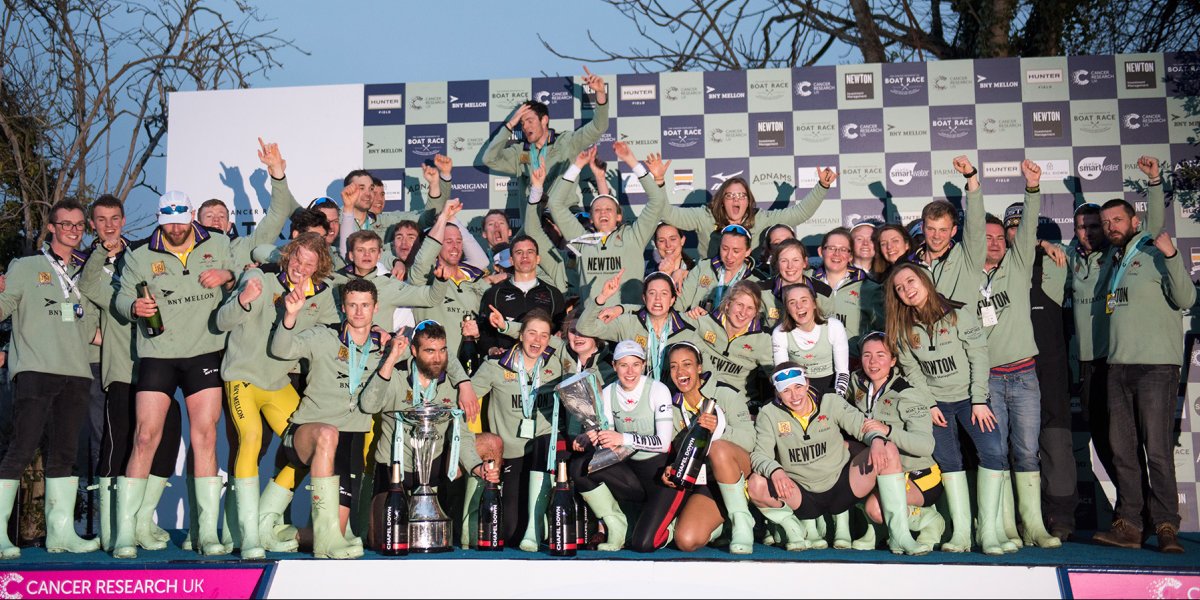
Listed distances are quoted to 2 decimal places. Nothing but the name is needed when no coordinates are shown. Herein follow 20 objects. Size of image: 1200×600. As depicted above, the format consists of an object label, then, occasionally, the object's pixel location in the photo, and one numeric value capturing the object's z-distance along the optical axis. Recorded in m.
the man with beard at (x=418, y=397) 5.61
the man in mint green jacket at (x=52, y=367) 5.81
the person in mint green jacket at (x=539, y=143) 7.77
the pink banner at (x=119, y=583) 4.21
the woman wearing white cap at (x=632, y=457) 5.66
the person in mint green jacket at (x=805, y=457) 5.58
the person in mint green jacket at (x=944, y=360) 5.75
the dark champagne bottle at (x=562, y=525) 5.31
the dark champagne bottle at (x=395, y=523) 5.40
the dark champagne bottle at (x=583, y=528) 5.76
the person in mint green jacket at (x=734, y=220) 7.10
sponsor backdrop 7.66
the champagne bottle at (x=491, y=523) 5.67
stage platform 3.98
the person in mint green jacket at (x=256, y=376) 5.48
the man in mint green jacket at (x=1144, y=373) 5.96
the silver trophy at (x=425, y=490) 5.47
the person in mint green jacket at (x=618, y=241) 6.97
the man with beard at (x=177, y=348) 5.59
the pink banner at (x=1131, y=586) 4.00
